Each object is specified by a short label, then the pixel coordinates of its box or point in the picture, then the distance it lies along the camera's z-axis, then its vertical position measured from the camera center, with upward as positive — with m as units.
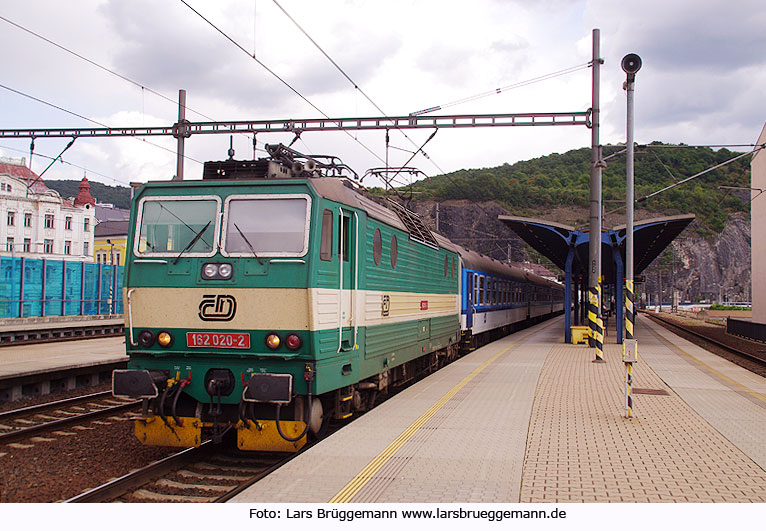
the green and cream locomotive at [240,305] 7.69 -0.15
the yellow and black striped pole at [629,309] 11.71 -0.18
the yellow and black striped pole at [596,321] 18.20 -0.67
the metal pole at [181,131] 21.17 +5.03
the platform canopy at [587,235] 23.63 +2.42
